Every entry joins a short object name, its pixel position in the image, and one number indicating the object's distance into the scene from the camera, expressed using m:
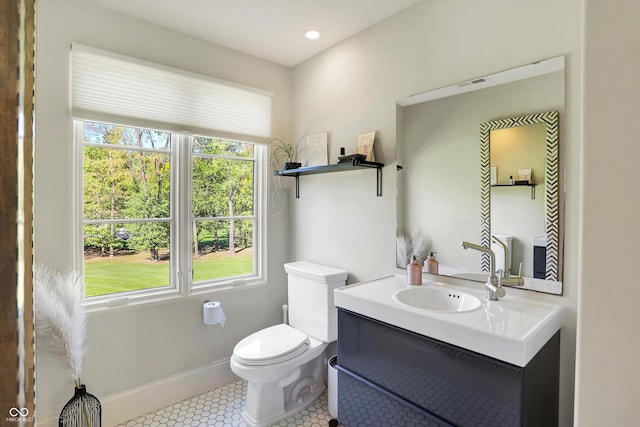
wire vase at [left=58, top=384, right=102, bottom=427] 1.76
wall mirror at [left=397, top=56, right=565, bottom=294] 1.51
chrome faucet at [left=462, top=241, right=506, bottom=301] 1.58
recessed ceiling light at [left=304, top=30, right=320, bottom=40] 2.29
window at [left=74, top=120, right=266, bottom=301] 2.12
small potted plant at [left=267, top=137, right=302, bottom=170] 2.81
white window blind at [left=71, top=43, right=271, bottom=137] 1.96
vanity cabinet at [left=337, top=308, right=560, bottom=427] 1.20
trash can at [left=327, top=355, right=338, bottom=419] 2.10
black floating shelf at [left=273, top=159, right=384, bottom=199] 2.08
